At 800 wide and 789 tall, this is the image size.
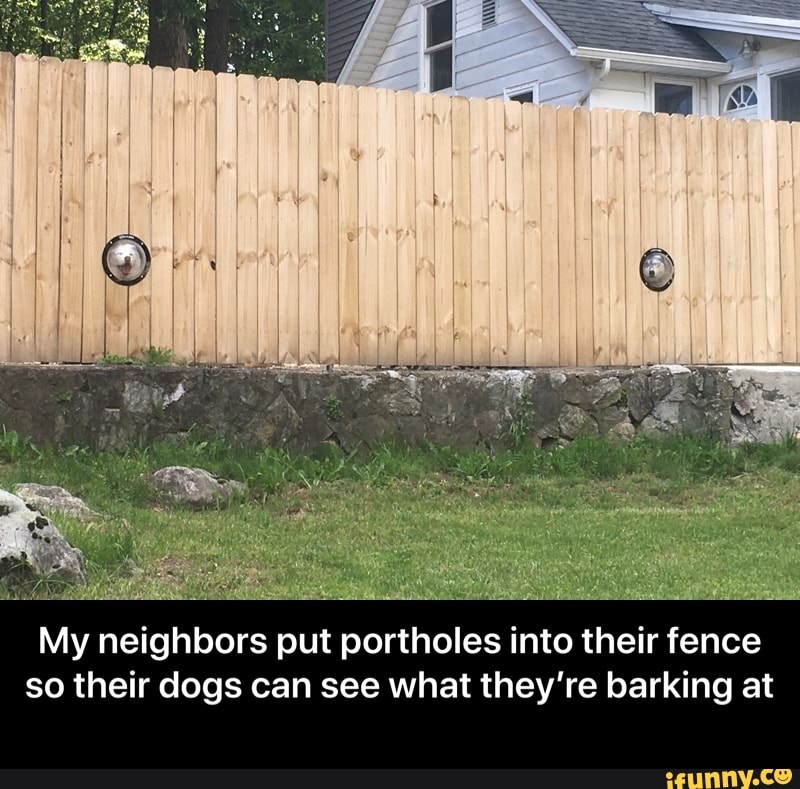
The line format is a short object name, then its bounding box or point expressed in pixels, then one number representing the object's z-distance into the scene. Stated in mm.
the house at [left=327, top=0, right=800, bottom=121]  13773
